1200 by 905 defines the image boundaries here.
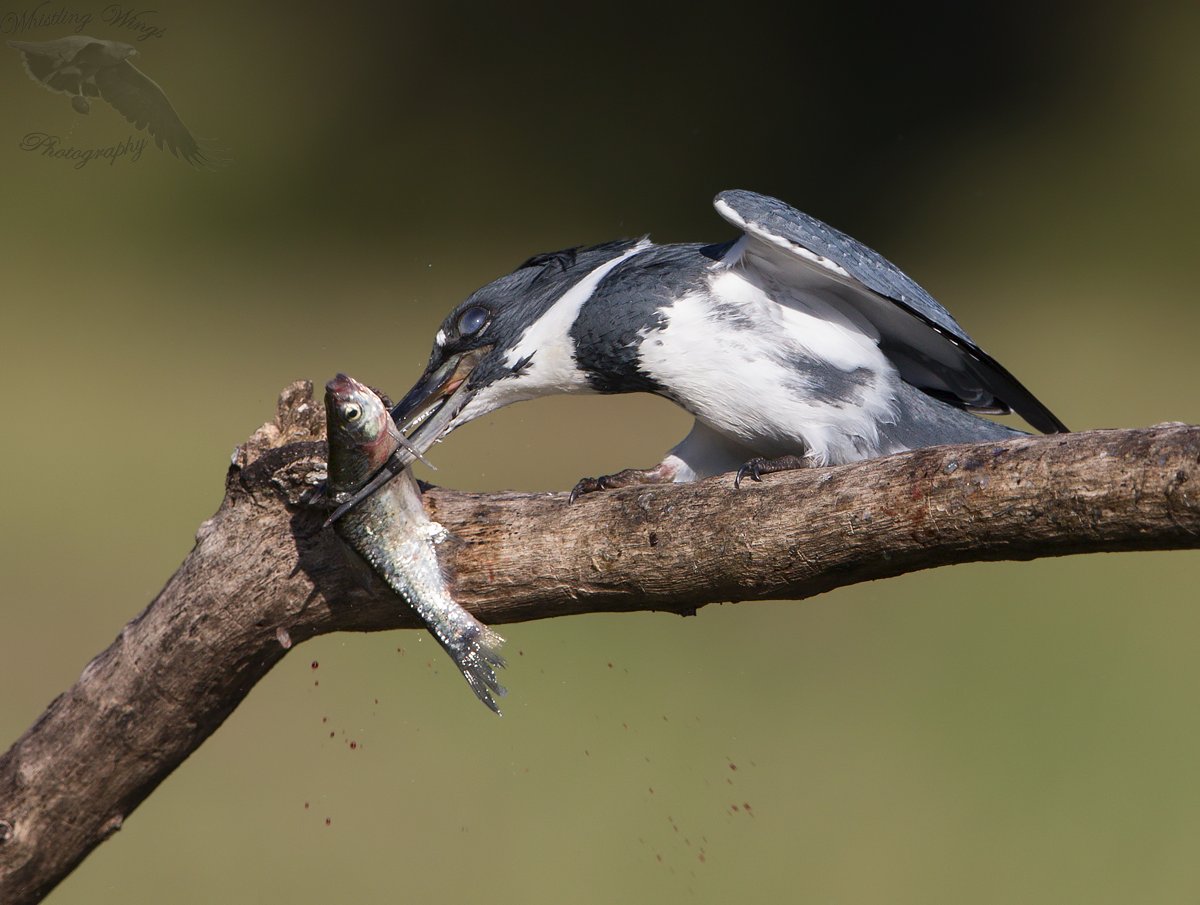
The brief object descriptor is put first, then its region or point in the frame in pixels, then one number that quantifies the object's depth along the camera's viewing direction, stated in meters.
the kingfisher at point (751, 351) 7.68
